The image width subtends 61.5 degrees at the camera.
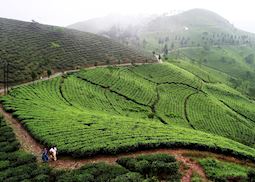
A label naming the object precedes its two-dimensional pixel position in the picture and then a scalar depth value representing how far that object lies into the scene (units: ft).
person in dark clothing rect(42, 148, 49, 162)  82.88
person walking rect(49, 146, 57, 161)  83.82
